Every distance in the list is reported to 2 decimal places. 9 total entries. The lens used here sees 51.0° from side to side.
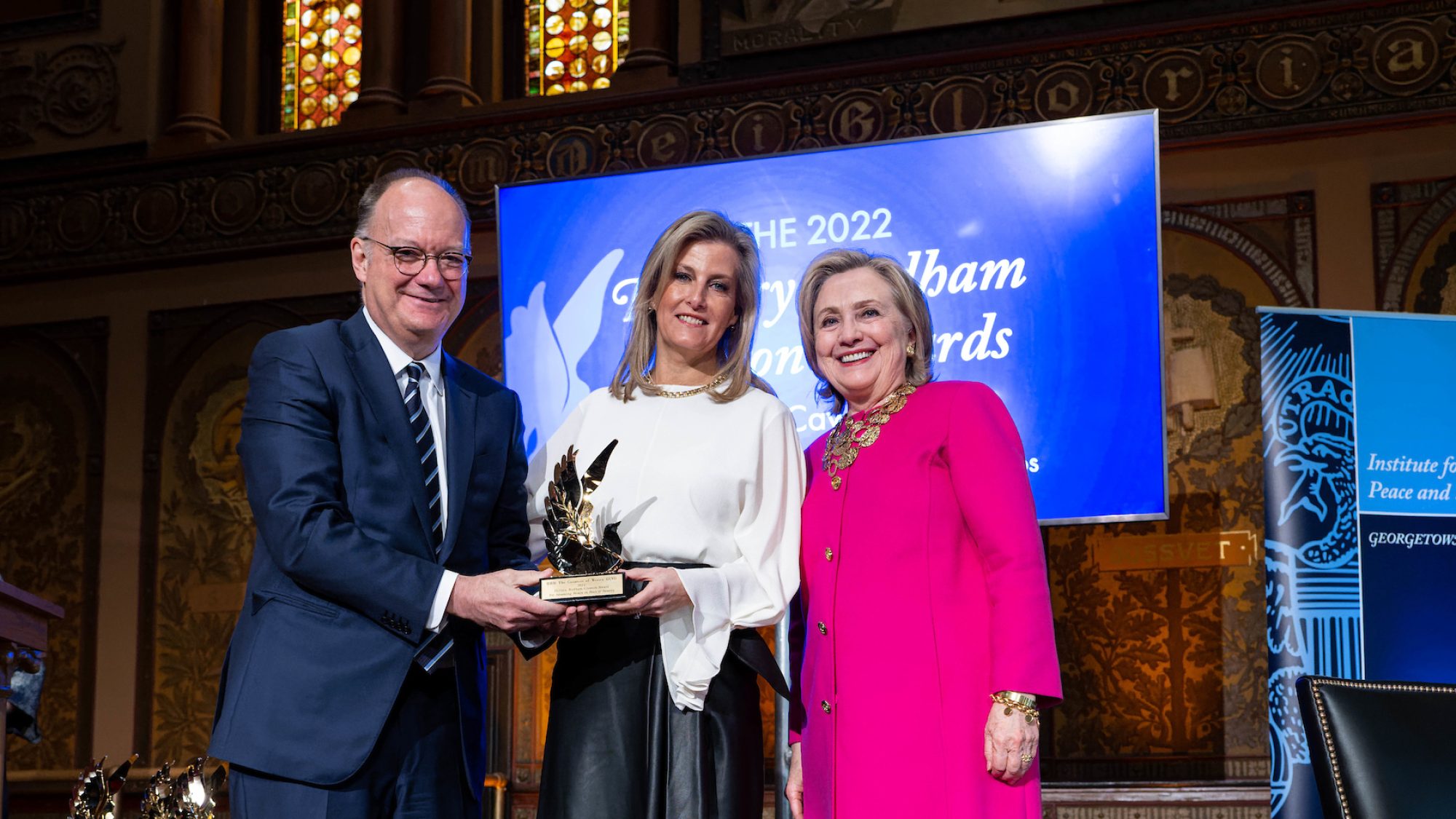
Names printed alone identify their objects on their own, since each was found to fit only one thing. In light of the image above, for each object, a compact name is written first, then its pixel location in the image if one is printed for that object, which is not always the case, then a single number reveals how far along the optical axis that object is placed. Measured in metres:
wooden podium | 3.19
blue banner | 3.85
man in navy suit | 2.30
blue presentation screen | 4.25
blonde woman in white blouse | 2.48
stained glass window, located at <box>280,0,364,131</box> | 6.87
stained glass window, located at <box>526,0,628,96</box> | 6.45
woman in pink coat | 2.49
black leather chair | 2.12
